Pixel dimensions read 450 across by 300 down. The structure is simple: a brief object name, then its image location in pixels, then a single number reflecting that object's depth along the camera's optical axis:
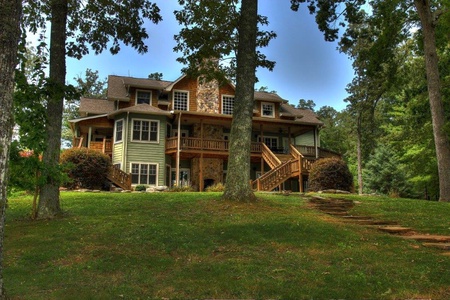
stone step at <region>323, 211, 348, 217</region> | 11.11
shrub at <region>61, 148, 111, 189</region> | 18.03
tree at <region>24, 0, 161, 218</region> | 9.48
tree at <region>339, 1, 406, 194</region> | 16.22
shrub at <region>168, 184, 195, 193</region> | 19.27
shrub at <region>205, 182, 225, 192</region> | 19.70
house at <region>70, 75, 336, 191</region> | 23.59
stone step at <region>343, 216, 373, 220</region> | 10.53
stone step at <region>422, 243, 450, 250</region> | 7.58
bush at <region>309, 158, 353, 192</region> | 18.28
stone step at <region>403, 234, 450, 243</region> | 8.09
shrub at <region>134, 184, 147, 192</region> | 21.27
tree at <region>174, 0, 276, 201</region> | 10.97
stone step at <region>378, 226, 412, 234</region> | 9.02
